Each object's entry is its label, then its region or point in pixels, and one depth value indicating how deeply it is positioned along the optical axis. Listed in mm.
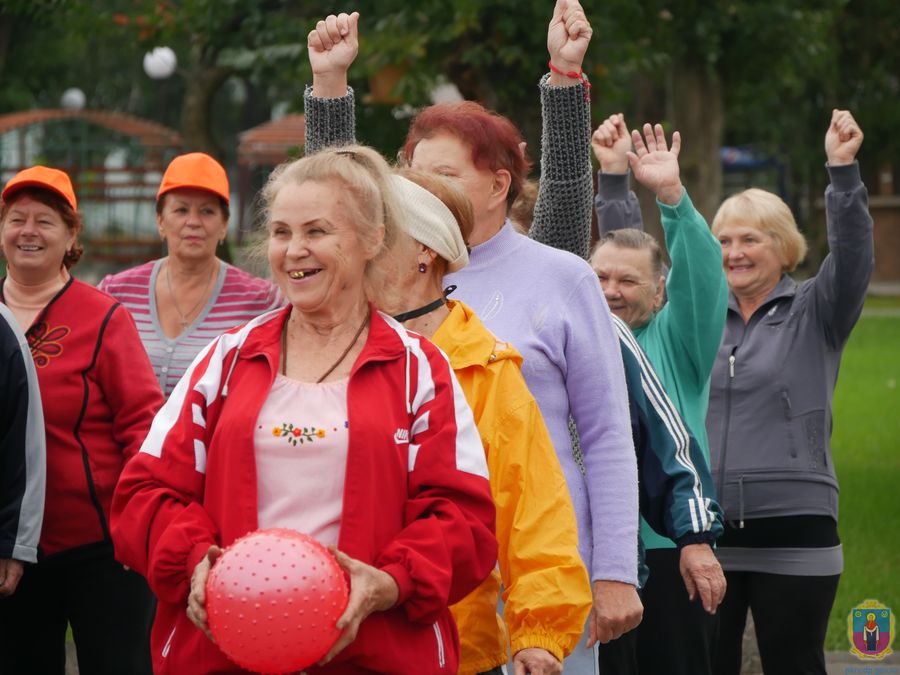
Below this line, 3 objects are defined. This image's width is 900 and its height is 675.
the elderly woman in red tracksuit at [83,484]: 8099
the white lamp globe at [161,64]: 45341
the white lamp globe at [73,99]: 65991
